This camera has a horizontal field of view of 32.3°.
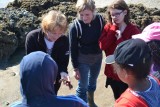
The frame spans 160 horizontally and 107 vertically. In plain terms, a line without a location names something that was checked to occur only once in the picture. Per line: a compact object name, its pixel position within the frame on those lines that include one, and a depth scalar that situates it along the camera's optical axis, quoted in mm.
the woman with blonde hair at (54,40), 2721
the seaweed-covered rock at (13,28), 5076
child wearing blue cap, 1797
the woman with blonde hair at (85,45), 3149
